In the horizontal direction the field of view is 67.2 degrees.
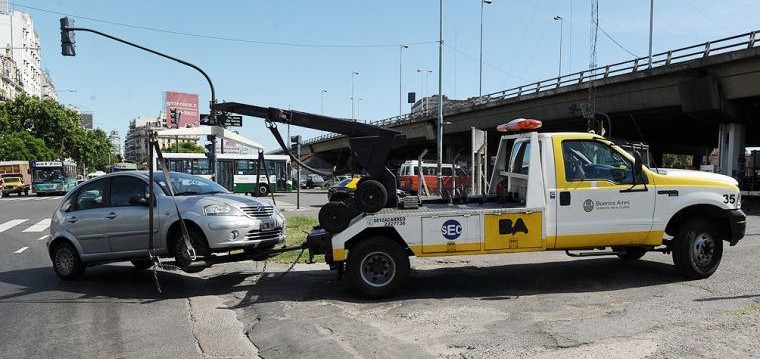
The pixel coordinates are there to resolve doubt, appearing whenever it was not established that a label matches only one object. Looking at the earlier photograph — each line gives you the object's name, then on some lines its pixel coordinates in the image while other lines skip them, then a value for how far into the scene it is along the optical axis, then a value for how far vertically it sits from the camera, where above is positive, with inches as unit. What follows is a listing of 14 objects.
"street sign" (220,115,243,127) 735.4 +57.4
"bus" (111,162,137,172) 1950.1 -9.3
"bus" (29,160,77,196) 1707.7 -42.7
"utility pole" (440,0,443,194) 1304.7 +213.6
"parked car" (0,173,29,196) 1744.6 -62.7
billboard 3509.8 +393.9
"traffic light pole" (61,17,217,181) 701.3 +158.2
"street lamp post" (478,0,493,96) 2186.1 +429.6
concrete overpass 1047.0 +151.2
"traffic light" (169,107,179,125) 1406.9 +117.9
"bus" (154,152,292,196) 1441.9 -7.5
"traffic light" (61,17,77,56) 701.3 +154.9
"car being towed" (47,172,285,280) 316.2 -33.7
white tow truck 279.6 -25.8
